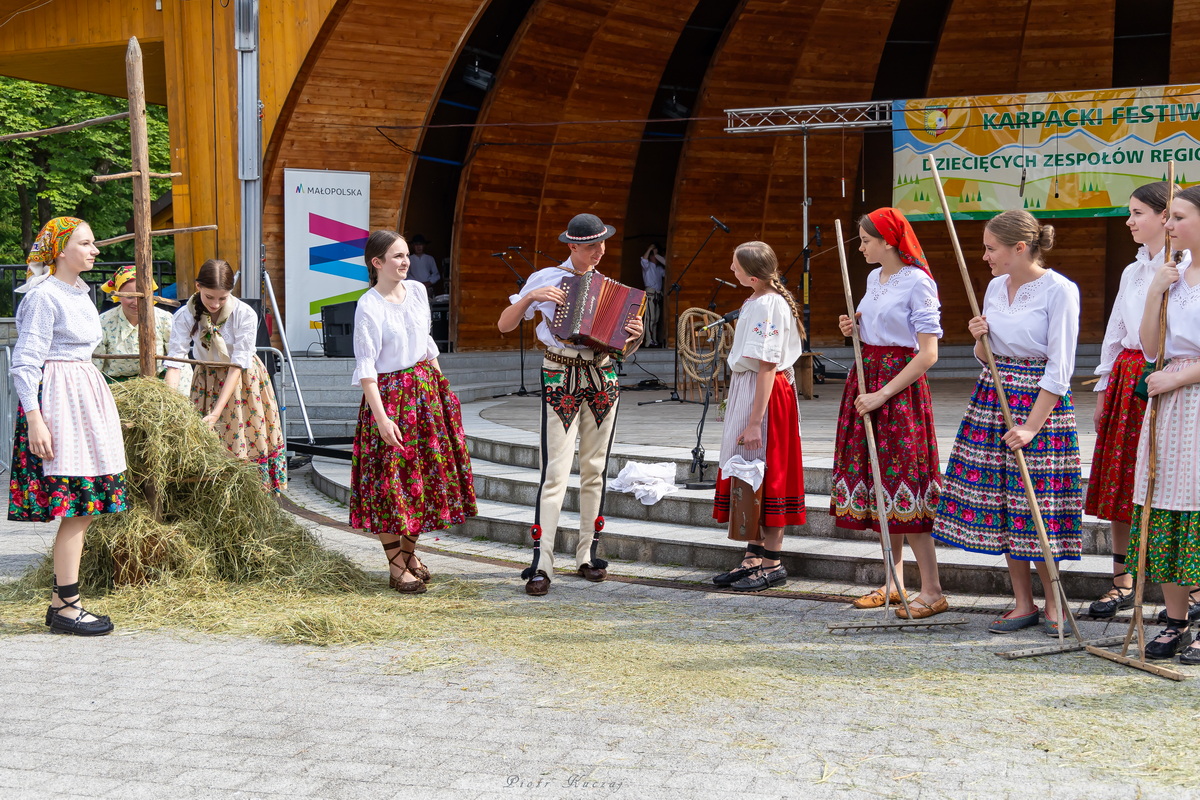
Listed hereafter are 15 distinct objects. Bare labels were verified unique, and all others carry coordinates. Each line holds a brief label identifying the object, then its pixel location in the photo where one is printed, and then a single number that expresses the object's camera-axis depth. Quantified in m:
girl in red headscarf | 4.60
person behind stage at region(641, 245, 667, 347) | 16.86
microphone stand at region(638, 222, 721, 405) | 11.79
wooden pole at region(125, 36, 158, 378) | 5.09
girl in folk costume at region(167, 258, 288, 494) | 5.85
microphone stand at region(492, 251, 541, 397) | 13.19
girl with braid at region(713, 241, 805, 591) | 5.08
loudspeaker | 12.66
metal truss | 13.24
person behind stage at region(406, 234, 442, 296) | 15.62
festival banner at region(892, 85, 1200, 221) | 13.26
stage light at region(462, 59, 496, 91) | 15.12
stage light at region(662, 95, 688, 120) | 16.80
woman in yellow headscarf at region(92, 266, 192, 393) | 6.23
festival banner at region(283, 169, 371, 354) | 13.50
